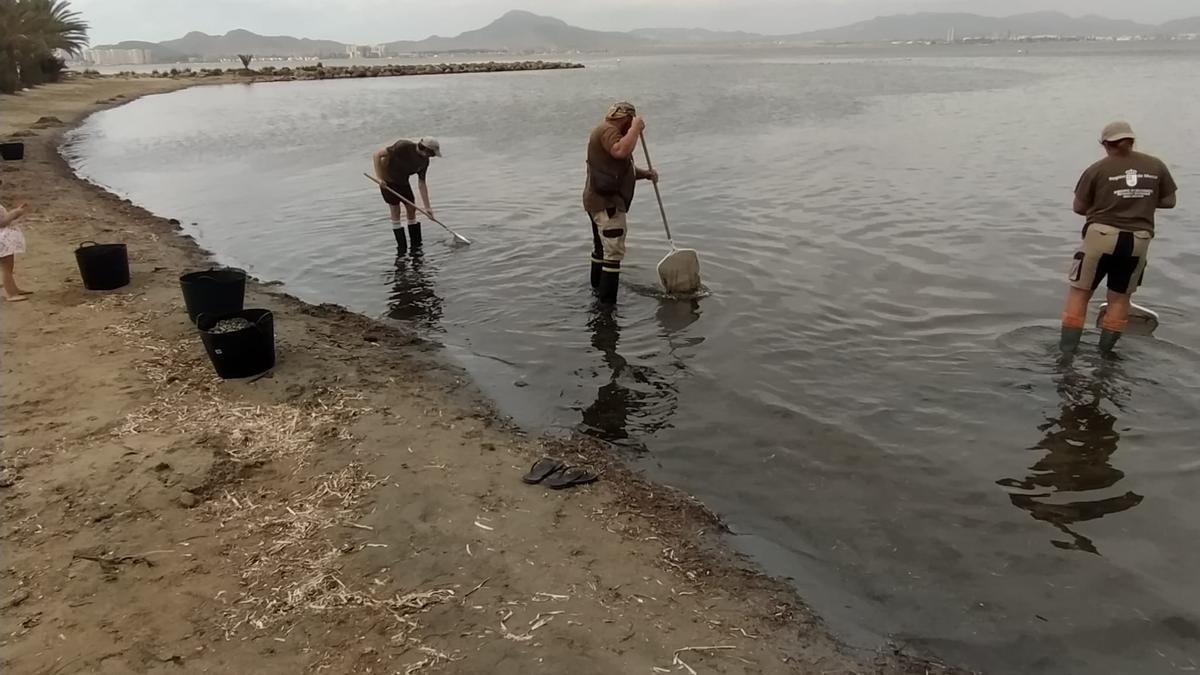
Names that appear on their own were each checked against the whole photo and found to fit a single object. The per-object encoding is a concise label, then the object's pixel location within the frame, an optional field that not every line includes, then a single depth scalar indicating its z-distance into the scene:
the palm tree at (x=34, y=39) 39.34
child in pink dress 8.31
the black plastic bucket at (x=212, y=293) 7.55
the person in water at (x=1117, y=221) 6.78
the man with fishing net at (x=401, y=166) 11.05
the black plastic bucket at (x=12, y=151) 19.38
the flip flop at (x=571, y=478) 5.12
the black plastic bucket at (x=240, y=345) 6.37
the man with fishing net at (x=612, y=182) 8.24
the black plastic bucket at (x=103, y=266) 8.88
